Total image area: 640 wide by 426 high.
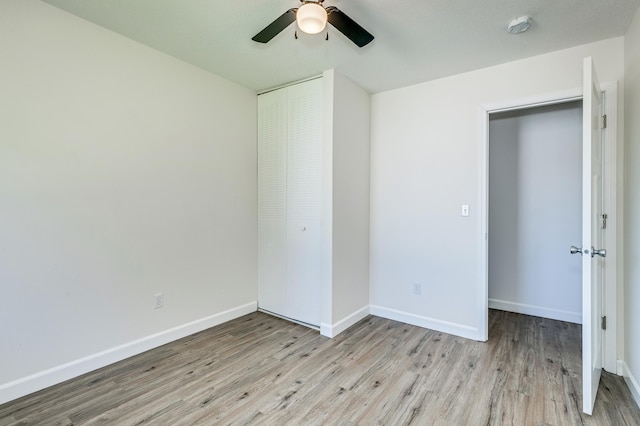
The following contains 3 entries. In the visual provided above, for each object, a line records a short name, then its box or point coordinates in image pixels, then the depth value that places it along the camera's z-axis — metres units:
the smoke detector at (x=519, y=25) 2.04
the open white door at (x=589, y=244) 1.80
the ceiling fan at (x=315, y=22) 1.59
